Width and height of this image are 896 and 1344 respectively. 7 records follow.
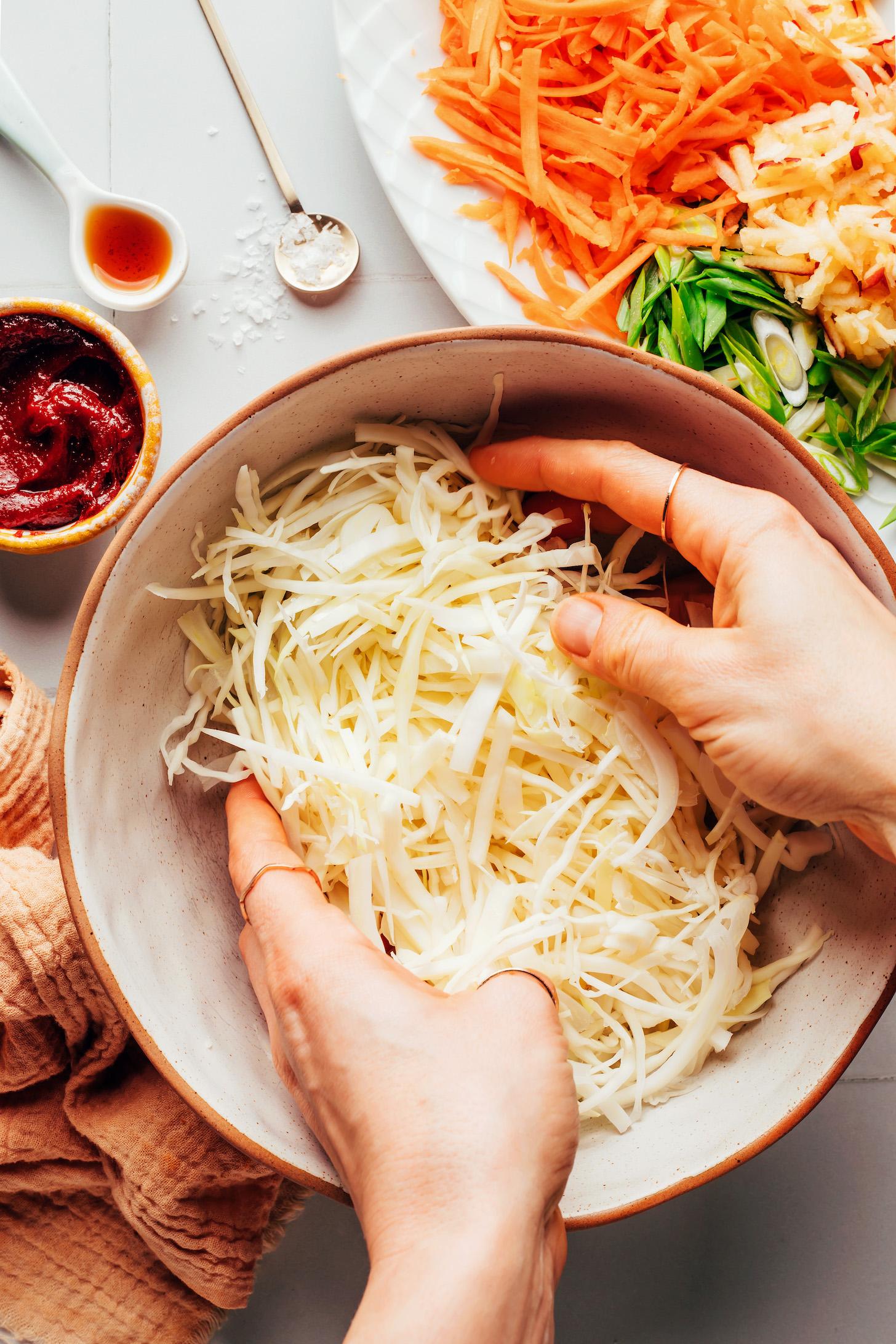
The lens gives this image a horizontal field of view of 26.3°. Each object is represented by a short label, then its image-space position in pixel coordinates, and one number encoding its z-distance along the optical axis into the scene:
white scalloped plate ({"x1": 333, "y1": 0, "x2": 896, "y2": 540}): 0.57
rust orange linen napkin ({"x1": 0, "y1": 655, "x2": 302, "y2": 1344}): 0.54
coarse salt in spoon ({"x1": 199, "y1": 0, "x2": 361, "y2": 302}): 0.59
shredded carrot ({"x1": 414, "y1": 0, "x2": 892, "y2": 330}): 0.57
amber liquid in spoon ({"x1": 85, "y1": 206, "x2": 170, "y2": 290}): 0.58
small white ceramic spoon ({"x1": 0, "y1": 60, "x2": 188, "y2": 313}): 0.58
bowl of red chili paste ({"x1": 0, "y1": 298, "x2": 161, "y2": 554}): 0.54
